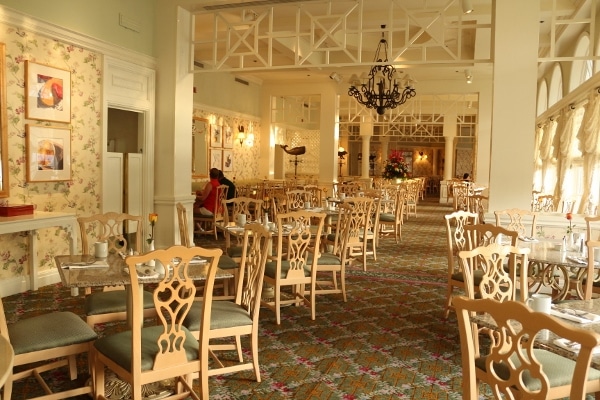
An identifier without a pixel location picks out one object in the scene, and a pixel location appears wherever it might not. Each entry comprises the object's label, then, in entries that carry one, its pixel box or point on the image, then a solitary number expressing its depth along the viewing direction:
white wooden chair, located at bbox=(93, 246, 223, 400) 2.82
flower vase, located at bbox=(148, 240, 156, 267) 4.07
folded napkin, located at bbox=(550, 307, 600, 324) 2.82
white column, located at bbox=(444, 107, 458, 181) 20.50
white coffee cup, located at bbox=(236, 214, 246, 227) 6.15
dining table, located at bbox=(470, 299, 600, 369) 2.35
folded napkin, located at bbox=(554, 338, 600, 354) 2.34
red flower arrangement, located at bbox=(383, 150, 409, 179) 15.45
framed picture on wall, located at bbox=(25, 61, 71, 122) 6.06
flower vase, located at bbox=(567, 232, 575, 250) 5.02
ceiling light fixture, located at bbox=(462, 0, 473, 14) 6.82
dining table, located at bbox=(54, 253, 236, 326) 3.26
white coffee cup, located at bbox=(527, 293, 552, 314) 2.84
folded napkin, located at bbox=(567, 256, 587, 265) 4.34
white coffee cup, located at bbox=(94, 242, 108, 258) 3.98
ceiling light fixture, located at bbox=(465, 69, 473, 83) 12.37
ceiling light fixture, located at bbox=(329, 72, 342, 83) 12.74
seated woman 10.26
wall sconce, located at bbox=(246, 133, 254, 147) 14.84
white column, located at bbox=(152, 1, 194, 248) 8.08
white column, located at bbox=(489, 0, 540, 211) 6.53
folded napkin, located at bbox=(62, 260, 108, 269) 3.71
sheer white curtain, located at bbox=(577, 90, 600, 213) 8.34
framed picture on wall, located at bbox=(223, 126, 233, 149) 13.56
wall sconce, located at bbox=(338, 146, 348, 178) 25.67
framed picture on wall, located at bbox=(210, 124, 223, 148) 12.95
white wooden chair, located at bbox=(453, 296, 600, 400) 1.72
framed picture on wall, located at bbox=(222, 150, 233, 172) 13.61
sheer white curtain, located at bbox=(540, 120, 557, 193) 12.29
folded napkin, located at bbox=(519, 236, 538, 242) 5.38
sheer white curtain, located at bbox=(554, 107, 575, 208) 10.24
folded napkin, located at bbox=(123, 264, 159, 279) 3.25
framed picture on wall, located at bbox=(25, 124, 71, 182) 6.11
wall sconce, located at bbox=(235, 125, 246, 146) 14.27
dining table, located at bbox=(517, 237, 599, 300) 4.44
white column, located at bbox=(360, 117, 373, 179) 20.72
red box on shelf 5.44
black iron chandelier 10.19
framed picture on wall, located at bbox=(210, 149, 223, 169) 12.98
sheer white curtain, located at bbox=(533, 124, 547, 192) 14.06
